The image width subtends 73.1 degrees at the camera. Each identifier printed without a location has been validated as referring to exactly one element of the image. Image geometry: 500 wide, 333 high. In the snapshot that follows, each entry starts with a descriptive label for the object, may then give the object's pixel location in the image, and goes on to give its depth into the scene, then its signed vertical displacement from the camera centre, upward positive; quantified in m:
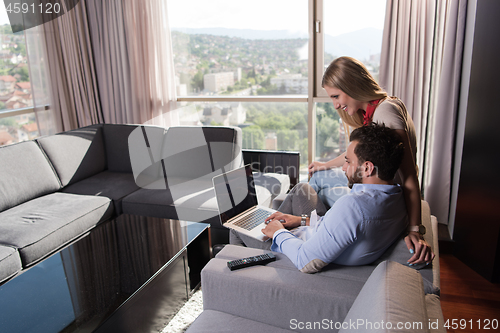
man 1.12 -0.42
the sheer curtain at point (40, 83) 3.53 +0.12
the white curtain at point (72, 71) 3.69 +0.25
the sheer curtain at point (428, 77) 2.54 +0.05
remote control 1.25 -0.64
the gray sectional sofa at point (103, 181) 2.10 -0.73
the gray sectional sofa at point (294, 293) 0.97 -0.67
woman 1.28 -0.13
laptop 1.67 -0.61
